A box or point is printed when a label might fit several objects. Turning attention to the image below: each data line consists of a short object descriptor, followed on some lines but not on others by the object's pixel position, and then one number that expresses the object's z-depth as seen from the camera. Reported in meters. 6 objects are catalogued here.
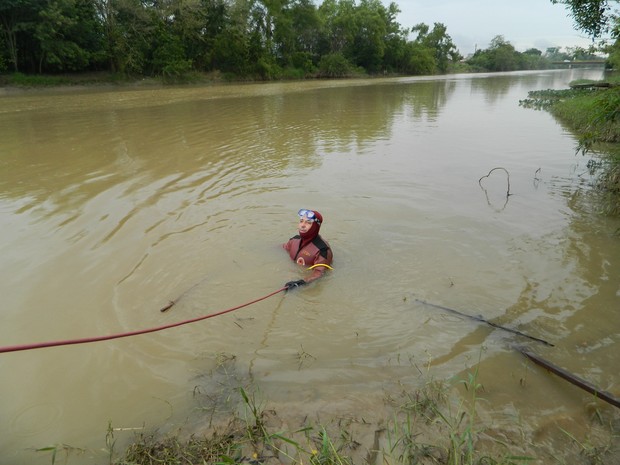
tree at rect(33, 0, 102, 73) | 31.03
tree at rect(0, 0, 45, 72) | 30.02
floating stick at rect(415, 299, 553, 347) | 3.78
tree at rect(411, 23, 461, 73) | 99.75
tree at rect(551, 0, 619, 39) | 10.16
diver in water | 5.28
